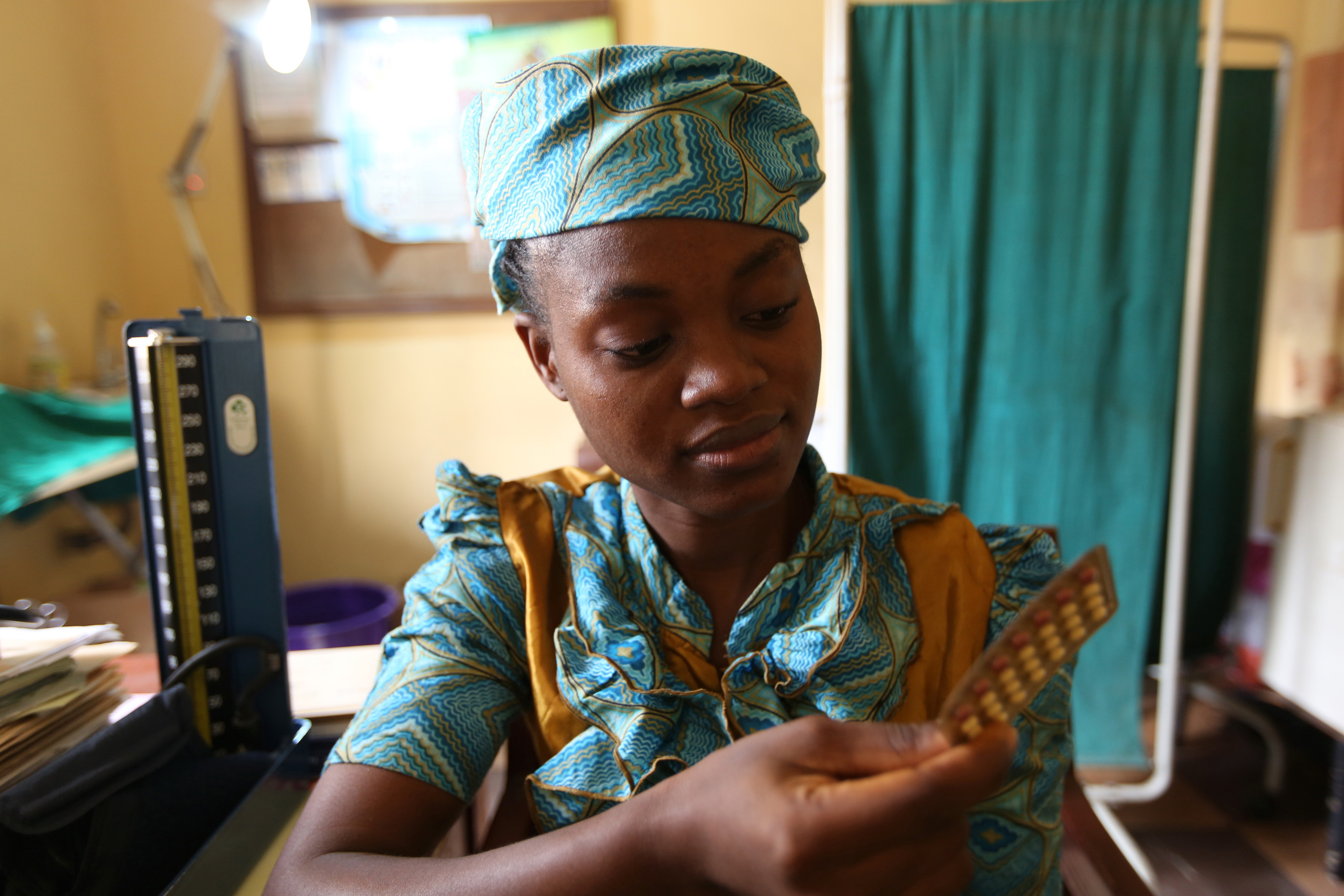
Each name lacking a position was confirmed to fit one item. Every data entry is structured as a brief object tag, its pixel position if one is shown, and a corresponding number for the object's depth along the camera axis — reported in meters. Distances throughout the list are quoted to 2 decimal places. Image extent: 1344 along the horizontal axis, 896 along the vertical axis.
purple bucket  2.35
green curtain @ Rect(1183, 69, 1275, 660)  2.03
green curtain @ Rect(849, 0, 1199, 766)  1.58
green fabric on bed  1.60
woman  0.59
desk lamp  1.69
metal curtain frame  1.57
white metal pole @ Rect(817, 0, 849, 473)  1.56
